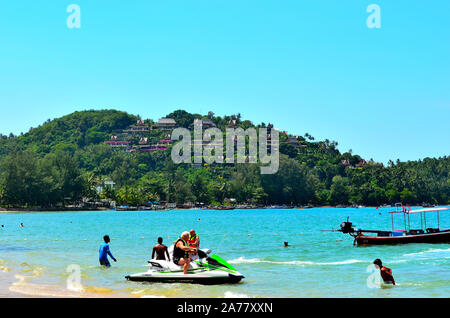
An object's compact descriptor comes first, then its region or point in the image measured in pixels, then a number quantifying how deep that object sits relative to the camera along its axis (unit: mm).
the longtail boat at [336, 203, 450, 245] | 49562
